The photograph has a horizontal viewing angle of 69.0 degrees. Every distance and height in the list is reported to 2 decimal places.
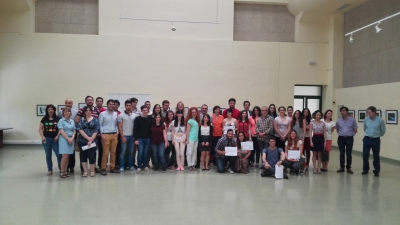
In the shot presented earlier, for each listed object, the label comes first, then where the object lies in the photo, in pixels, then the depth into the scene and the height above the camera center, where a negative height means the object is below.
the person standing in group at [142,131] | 6.56 -0.53
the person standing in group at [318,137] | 6.89 -0.66
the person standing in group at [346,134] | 7.07 -0.59
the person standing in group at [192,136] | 6.91 -0.67
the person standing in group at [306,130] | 6.98 -0.50
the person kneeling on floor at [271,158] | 6.34 -1.09
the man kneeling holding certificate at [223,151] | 6.75 -1.00
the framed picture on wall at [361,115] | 9.76 -0.17
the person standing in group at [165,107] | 7.23 +0.02
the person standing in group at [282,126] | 7.04 -0.41
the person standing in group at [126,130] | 6.50 -0.51
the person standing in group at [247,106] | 7.57 +0.07
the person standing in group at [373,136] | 6.75 -0.62
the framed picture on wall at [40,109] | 10.56 -0.09
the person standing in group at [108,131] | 6.24 -0.52
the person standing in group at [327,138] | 6.99 -0.70
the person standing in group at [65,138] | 5.93 -0.64
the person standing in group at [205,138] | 6.94 -0.71
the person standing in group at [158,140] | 6.68 -0.74
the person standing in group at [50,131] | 6.06 -0.51
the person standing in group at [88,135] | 6.03 -0.58
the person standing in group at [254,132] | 7.33 -0.59
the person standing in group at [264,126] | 7.15 -0.42
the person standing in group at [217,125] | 7.12 -0.41
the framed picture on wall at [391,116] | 8.41 -0.18
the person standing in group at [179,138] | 6.90 -0.73
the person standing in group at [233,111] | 7.46 -0.07
